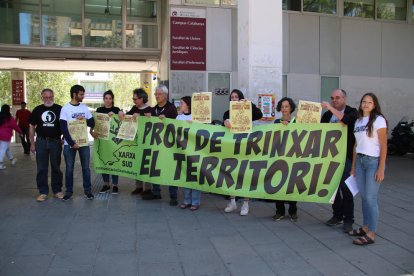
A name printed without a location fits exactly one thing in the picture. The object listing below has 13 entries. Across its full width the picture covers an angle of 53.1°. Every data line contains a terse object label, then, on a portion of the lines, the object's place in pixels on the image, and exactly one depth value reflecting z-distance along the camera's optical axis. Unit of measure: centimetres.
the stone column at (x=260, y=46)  804
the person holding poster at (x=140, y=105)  729
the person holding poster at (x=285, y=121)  593
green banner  574
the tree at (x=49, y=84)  3180
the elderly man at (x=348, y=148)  545
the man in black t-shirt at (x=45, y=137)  704
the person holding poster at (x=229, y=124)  636
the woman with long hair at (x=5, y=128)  1100
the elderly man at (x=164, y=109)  694
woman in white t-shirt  486
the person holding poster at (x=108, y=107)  764
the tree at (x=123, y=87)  4691
